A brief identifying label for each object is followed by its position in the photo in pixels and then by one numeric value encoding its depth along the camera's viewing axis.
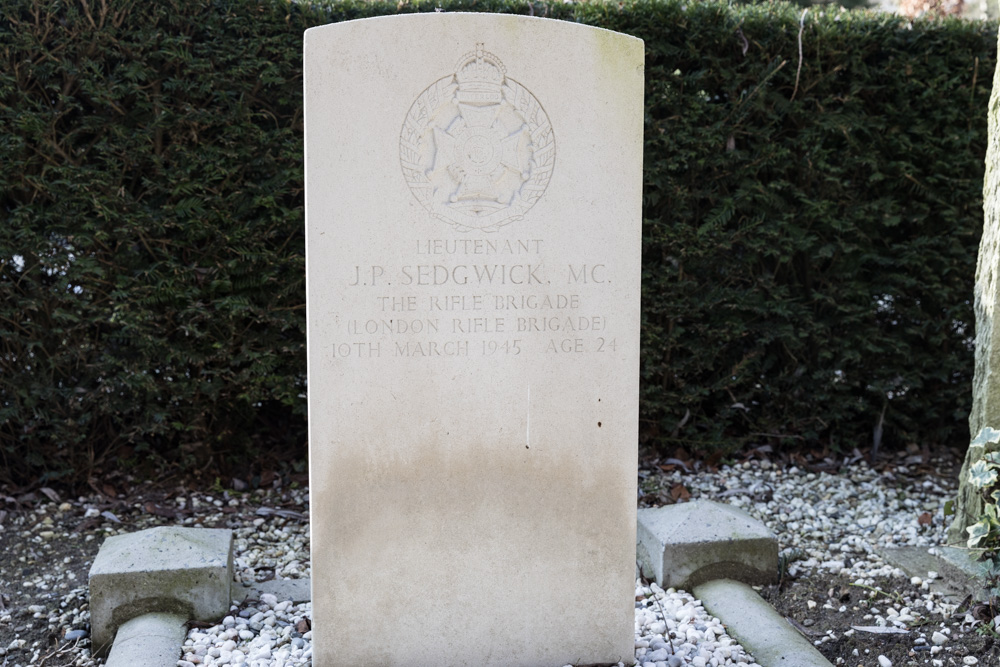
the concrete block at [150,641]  2.75
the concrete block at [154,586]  3.03
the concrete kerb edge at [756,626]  2.79
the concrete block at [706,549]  3.38
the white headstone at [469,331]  2.50
